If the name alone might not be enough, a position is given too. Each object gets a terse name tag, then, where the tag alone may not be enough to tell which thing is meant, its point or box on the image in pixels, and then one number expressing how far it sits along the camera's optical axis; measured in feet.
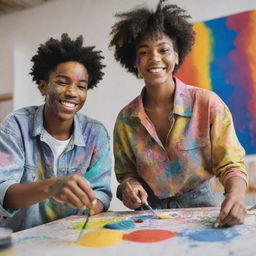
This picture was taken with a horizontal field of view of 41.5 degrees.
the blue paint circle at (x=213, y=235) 2.29
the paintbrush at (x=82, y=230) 2.57
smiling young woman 3.73
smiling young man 3.72
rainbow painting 6.83
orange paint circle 2.38
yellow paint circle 2.35
